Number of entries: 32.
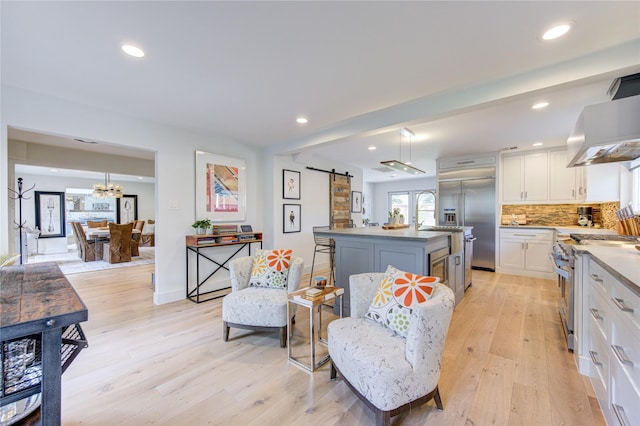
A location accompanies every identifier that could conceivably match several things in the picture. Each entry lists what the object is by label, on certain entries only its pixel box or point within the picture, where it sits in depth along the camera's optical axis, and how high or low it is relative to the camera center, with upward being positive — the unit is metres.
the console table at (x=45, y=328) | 0.92 -0.39
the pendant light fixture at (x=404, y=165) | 3.80 +0.70
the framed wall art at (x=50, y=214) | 7.92 -0.02
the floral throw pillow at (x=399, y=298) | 1.71 -0.57
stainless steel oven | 2.27 -0.67
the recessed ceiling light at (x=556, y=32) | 1.70 +1.16
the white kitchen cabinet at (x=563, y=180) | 4.57 +0.54
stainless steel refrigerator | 5.21 +0.12
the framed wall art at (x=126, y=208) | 9.56 +0.18
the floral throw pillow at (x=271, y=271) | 2.74 -0.60
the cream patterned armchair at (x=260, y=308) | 2.38 -0.86
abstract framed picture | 3.96 +0.39
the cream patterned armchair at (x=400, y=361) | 1.44 -0.83
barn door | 6.03 +0.27
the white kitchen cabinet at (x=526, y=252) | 4.70 -0.74
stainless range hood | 1.83 +0.59
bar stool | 4.07 -0.49
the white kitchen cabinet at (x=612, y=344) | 1.17 -0.71
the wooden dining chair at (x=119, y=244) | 6.09 -0.71
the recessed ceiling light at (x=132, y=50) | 1.90 +1.18
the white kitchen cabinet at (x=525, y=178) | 4.87 +0.63
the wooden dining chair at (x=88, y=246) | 6.39 -0.78
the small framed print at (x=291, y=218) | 4.92 -0.10
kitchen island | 2.65 -0.44
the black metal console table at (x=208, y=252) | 3.71 -0.59
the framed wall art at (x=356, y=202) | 6.75 +0.26
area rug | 5.56 -1.15
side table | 2.02 -0.71
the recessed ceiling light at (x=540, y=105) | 2.90 +1.16
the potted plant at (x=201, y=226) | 3.76 -0.19
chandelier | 7.31 +0.61
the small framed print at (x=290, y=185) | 4.91 +0.52
